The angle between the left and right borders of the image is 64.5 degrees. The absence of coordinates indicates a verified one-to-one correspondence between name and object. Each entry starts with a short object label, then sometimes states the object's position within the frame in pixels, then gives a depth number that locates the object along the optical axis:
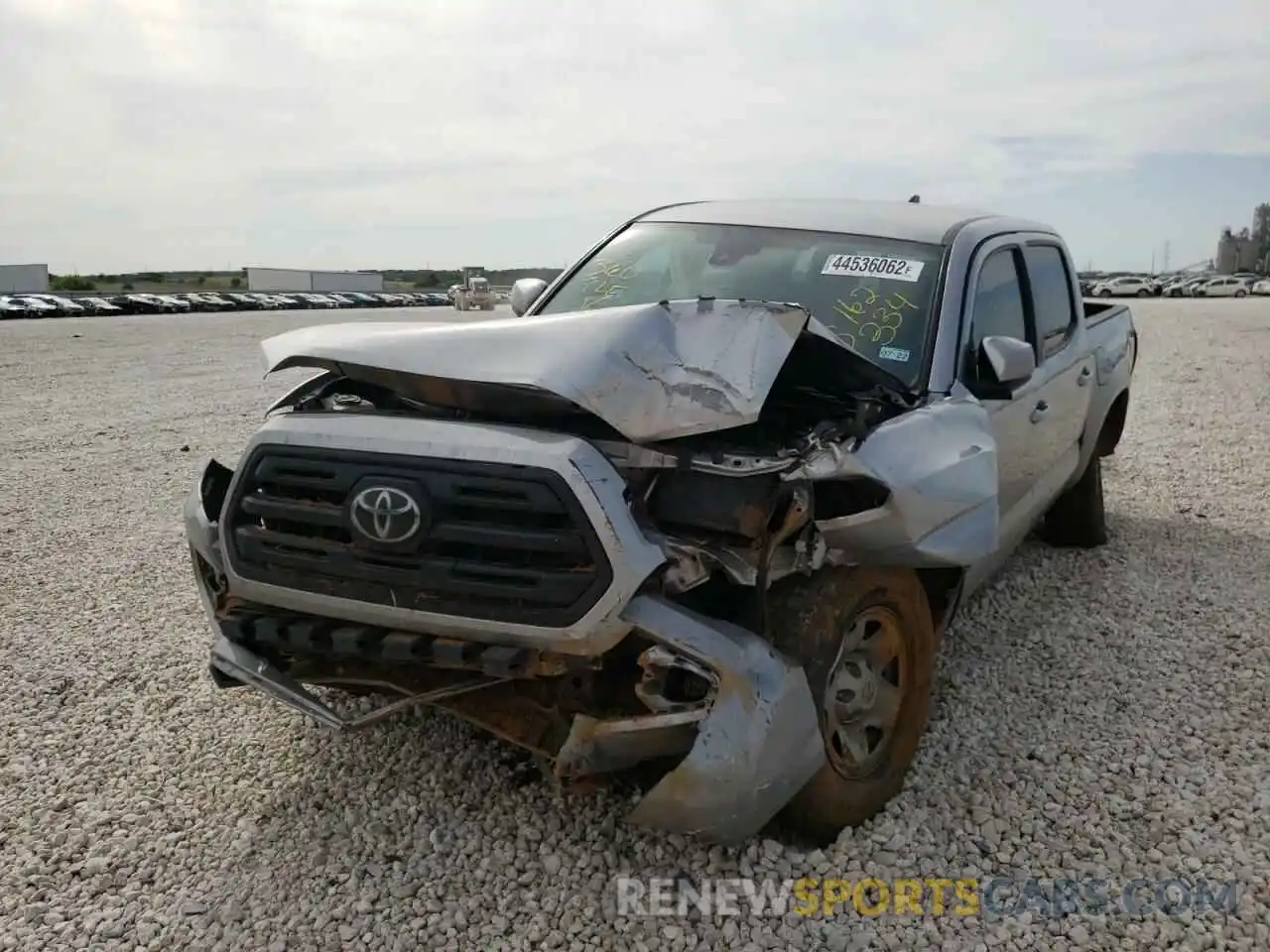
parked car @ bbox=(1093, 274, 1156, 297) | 53.16
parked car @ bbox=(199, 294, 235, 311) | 50.83
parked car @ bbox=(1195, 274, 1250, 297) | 52.88
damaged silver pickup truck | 2.49
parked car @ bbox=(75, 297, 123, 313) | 44.50
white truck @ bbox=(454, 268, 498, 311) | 43.00
